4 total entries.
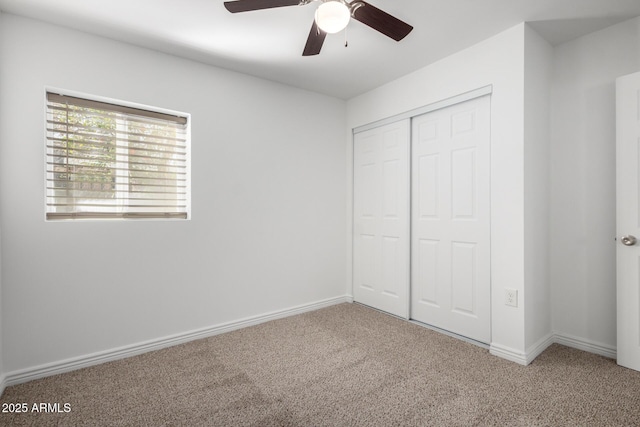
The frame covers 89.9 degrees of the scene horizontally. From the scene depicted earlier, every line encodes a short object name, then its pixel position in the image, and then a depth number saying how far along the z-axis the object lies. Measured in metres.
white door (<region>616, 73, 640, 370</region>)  2.06
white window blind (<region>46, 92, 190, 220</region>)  2.21
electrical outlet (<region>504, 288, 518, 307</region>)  2.27
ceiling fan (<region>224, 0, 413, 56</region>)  1.43
